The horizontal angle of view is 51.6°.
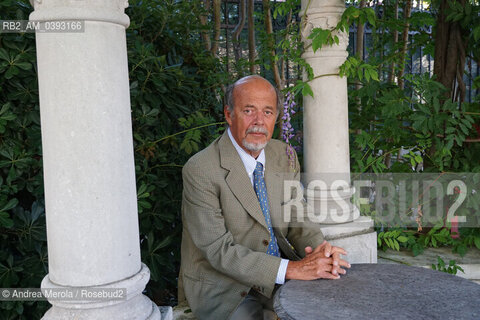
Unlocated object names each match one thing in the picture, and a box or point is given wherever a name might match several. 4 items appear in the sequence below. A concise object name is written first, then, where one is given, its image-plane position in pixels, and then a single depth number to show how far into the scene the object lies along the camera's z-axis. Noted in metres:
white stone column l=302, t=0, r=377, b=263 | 3.13
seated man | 2.24
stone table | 1.62
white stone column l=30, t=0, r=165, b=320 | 1.78
